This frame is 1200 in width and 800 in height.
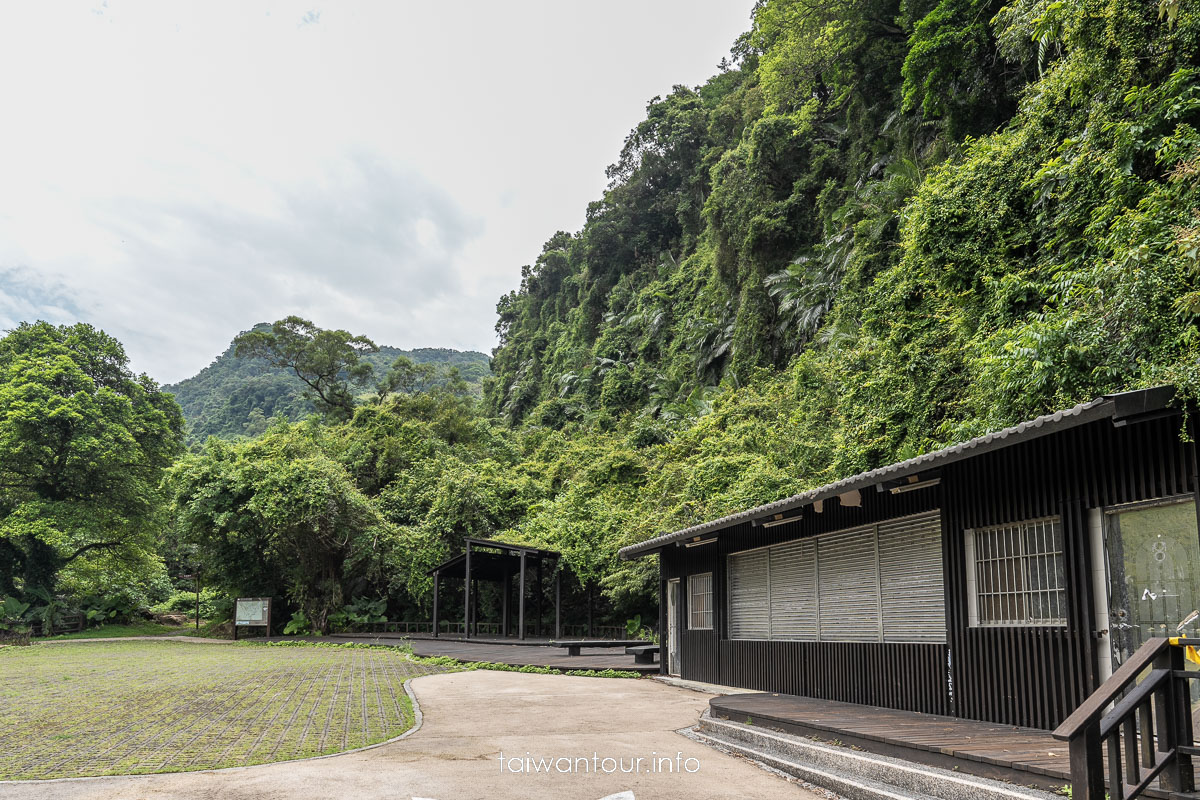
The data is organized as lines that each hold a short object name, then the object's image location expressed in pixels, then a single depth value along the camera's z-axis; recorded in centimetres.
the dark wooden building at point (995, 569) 558
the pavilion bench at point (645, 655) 1628
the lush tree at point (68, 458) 2952
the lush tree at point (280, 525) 2769
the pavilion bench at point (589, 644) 1895
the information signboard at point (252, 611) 2789
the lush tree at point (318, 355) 4744
